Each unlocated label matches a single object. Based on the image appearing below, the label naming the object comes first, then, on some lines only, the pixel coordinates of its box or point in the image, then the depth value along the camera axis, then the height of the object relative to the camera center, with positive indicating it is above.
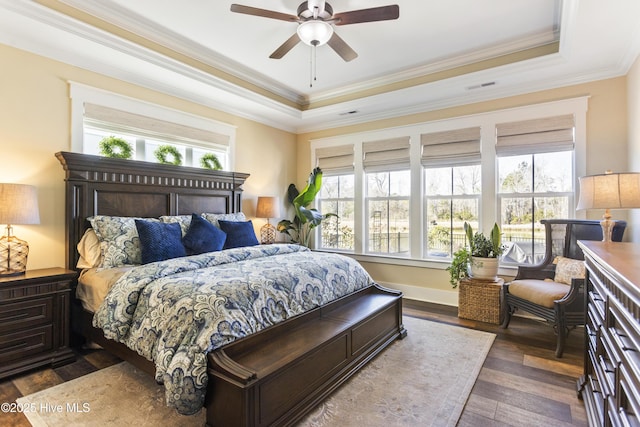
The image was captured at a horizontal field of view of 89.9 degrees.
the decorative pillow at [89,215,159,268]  2.88 -0.28
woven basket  3.50 -0.99
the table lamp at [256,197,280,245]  4.76 +0.03
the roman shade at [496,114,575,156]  3.56 +0.88
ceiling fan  2.33 +1.47
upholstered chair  2.76 -0.70
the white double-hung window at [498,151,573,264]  3.65 +0.17
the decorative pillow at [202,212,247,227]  3.86 -0.08
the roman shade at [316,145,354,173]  5.19 +0.87
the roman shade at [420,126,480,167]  4.13 +0.85
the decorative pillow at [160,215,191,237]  3.45 -0.10
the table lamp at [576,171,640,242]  2.37 +0.14
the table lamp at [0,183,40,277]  2.47 -0.05
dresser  1.05 -0.52
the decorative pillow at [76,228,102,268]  2.93 -0.37
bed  1.68 -0.75
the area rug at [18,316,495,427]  1.92 -1.25
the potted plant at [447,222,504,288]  3.60 -0.54
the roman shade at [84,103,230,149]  3.29 +0.97
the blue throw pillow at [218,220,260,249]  3.71 -0.28
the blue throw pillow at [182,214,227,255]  3.29 -0.28
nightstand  2.35 -0.85
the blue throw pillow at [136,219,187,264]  2.93 -0.29
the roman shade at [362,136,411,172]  4.66 +0.85
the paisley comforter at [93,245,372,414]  1.71 -0.62
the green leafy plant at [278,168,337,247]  5.05 -0.05
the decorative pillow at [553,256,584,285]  3.06 -0.57
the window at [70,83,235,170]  3.20 +0.96
